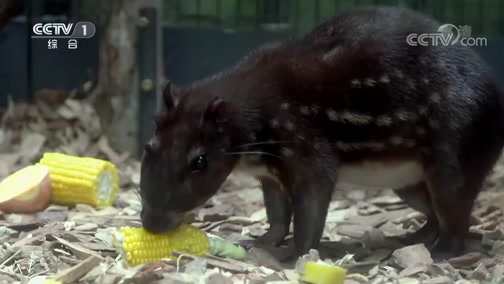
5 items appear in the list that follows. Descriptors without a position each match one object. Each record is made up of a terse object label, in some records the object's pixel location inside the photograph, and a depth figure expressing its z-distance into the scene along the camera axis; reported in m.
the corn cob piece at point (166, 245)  3.33
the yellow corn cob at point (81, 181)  4.43
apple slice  4.30
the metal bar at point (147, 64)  4.96
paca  3.51
